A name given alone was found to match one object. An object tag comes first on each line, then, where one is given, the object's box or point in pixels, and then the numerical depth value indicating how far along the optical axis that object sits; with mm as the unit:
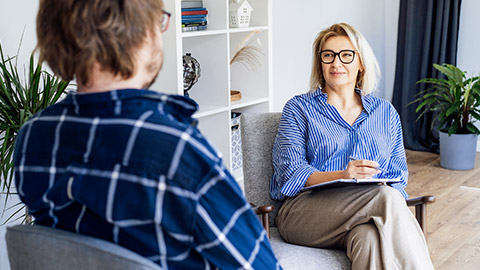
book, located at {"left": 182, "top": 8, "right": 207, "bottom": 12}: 2991
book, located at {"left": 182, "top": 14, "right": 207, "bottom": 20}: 2992
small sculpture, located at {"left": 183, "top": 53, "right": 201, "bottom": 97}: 3090
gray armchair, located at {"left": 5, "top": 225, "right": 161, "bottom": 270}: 934
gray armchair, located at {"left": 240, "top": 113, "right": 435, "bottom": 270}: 2323
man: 929
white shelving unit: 2861
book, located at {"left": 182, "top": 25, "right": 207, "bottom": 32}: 2996
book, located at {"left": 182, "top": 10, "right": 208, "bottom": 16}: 2990
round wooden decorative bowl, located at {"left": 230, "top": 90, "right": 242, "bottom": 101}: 3367
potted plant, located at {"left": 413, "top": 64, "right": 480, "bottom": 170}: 4445
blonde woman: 1987
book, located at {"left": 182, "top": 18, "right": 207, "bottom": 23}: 3007
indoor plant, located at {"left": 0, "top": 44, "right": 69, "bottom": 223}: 2061
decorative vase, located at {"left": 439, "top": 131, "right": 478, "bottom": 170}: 4527
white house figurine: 3236
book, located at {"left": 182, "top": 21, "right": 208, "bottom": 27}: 2992
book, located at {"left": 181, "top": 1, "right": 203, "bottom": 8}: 3258
